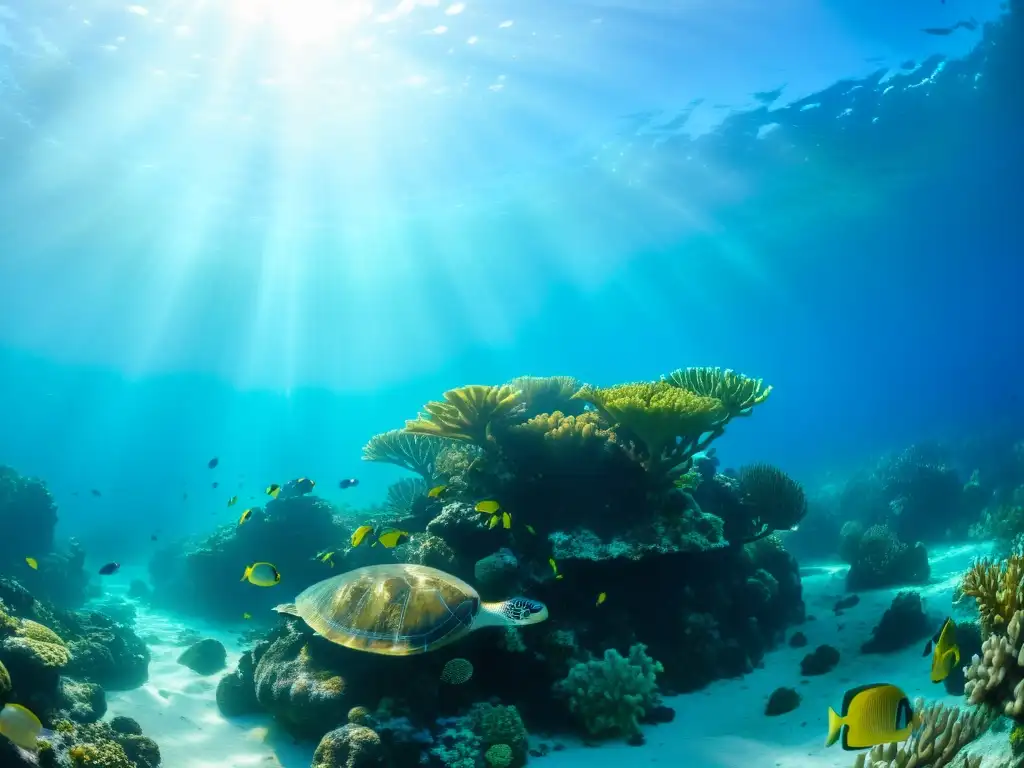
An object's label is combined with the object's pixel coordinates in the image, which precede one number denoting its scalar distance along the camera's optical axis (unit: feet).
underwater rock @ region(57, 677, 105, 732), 19.69
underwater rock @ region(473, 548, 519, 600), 22.33
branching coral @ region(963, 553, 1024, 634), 11.69
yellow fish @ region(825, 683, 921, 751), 8.58
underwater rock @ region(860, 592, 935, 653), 25.27
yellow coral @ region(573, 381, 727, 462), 22.93
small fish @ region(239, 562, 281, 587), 21.57
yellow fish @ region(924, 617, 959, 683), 10.94
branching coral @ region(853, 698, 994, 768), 11.20
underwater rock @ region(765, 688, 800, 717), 21.31
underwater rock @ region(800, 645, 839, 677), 24.40
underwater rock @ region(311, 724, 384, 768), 15.87
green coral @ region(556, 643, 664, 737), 19.95
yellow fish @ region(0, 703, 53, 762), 11.89
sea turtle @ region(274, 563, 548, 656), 17.38
